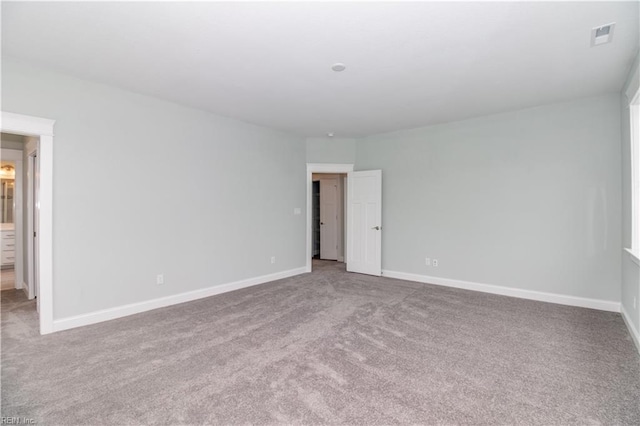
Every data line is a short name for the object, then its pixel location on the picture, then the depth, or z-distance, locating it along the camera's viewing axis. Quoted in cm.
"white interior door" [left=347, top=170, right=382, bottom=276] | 576
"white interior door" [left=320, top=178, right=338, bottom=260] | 768
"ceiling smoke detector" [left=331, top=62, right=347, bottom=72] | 294
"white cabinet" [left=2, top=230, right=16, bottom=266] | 624
